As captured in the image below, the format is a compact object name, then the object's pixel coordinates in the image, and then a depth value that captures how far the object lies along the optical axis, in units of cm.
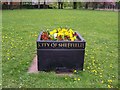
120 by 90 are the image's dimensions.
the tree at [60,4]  4577
